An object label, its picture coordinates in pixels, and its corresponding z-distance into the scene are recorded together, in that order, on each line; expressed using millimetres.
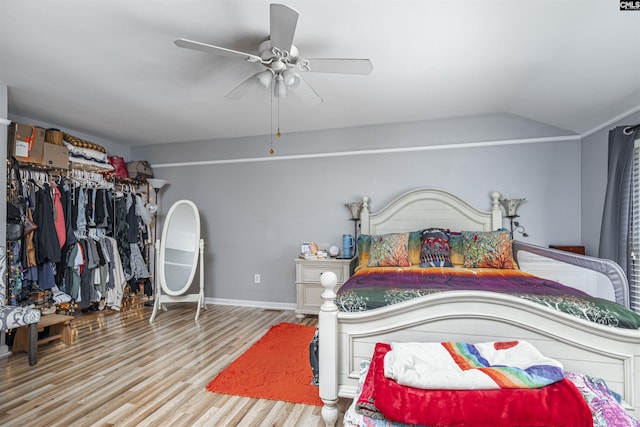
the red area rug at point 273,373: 2102
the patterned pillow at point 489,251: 2881
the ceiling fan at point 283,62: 1633
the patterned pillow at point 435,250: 3033
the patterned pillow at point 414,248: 3160
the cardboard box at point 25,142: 3102
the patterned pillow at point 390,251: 3082
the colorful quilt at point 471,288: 1545
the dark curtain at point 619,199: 2592
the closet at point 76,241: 3203
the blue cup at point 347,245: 3875
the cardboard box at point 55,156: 3373
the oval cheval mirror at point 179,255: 3836
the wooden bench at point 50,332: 2752
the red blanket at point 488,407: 1062
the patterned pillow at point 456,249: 3054
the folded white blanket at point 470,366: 1153
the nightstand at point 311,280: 3723
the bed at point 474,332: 1496
